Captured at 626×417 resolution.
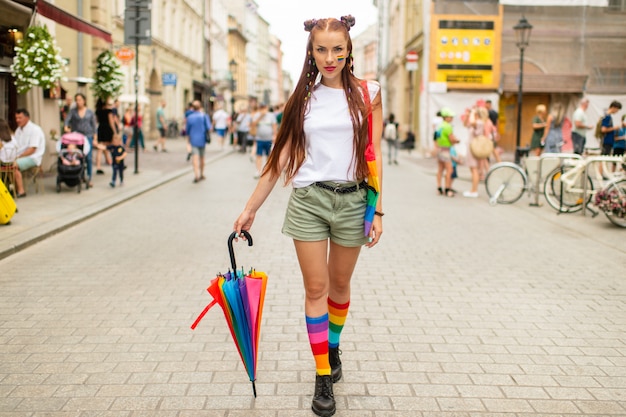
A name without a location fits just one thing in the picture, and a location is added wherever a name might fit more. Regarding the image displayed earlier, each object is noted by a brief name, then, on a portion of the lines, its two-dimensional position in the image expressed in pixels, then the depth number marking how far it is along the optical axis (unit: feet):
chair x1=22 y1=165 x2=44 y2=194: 38.09
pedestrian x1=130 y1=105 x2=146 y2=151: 76.38
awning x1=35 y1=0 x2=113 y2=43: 37.93
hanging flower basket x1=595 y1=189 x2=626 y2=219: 28.99
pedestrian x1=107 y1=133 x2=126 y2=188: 43.09
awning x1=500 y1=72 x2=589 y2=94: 81.87
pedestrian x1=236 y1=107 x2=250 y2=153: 84.84
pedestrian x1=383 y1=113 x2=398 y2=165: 69.53
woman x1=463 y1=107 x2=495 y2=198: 42.70
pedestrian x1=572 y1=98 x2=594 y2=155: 51.24
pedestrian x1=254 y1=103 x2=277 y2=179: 52.44
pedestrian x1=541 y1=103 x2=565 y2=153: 48.70
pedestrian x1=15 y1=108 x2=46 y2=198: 36.96
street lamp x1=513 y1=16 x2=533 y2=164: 55.93
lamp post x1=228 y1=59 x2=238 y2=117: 125.76
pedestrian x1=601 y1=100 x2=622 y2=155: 49.94
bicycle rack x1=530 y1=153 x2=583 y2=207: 37.01
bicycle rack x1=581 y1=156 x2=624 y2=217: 31.63
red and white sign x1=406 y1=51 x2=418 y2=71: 83.35
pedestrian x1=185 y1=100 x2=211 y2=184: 48.73
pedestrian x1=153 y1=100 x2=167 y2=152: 84.41
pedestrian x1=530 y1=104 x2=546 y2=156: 52.13
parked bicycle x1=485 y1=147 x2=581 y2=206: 39.45
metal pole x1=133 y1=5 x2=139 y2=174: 50.39
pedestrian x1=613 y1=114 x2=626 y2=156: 44.98
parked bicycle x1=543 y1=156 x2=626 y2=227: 29.78
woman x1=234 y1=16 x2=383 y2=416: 10.94
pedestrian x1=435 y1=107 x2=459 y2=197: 42.06
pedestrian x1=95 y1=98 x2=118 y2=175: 50.34
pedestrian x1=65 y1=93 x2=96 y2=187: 44.57
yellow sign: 81.82
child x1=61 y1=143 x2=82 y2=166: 39.27
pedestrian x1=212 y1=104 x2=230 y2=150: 91.86
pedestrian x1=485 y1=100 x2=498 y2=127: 59.31
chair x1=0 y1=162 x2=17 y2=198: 34.83
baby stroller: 39.19
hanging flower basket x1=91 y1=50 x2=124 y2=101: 49.21
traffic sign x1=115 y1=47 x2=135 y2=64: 72.18
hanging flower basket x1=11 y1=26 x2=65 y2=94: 38.22
